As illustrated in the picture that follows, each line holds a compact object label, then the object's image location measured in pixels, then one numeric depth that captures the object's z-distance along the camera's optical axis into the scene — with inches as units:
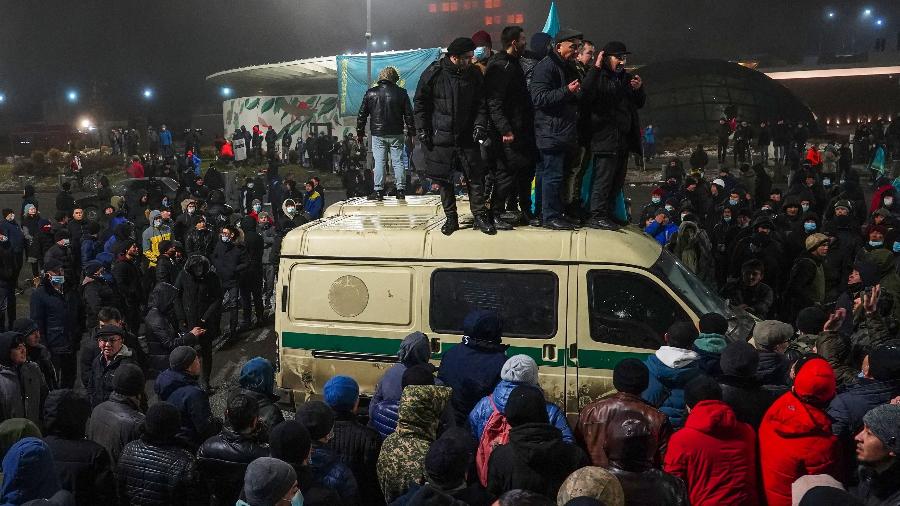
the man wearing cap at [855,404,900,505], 155.3
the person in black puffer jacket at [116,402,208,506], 186.5
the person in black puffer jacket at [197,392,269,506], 192.9
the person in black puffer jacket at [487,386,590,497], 172.1
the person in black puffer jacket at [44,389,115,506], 187.5
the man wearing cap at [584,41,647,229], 295.7
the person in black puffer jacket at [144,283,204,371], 342.3
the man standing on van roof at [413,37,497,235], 297.7
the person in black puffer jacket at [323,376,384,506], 201.6
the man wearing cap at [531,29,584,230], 291.9
